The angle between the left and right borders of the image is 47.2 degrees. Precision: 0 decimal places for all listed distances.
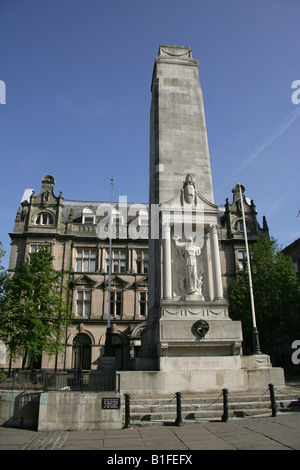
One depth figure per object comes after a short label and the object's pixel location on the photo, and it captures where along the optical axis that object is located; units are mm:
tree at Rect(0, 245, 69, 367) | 27186
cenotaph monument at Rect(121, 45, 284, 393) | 13844
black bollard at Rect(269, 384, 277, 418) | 11133
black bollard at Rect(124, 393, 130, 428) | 10459
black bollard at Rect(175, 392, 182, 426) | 10398
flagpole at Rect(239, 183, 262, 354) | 18598
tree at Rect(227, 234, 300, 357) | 32281
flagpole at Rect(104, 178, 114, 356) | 23089
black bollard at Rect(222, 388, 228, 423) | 10688
